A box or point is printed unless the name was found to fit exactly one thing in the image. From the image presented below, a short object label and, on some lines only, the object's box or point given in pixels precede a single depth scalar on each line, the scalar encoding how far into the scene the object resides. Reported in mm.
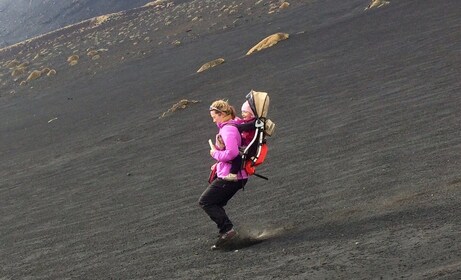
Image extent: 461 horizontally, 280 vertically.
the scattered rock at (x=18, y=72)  57000
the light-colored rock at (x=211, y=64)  31944
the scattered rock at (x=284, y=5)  49978
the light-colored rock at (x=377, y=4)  35322
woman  8164
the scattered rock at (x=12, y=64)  67075
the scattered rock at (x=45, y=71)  52025
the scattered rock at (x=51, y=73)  50438
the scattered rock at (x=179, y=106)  23056
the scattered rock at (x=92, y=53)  54719
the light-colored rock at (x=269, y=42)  32844
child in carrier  8250
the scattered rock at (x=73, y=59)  53894
